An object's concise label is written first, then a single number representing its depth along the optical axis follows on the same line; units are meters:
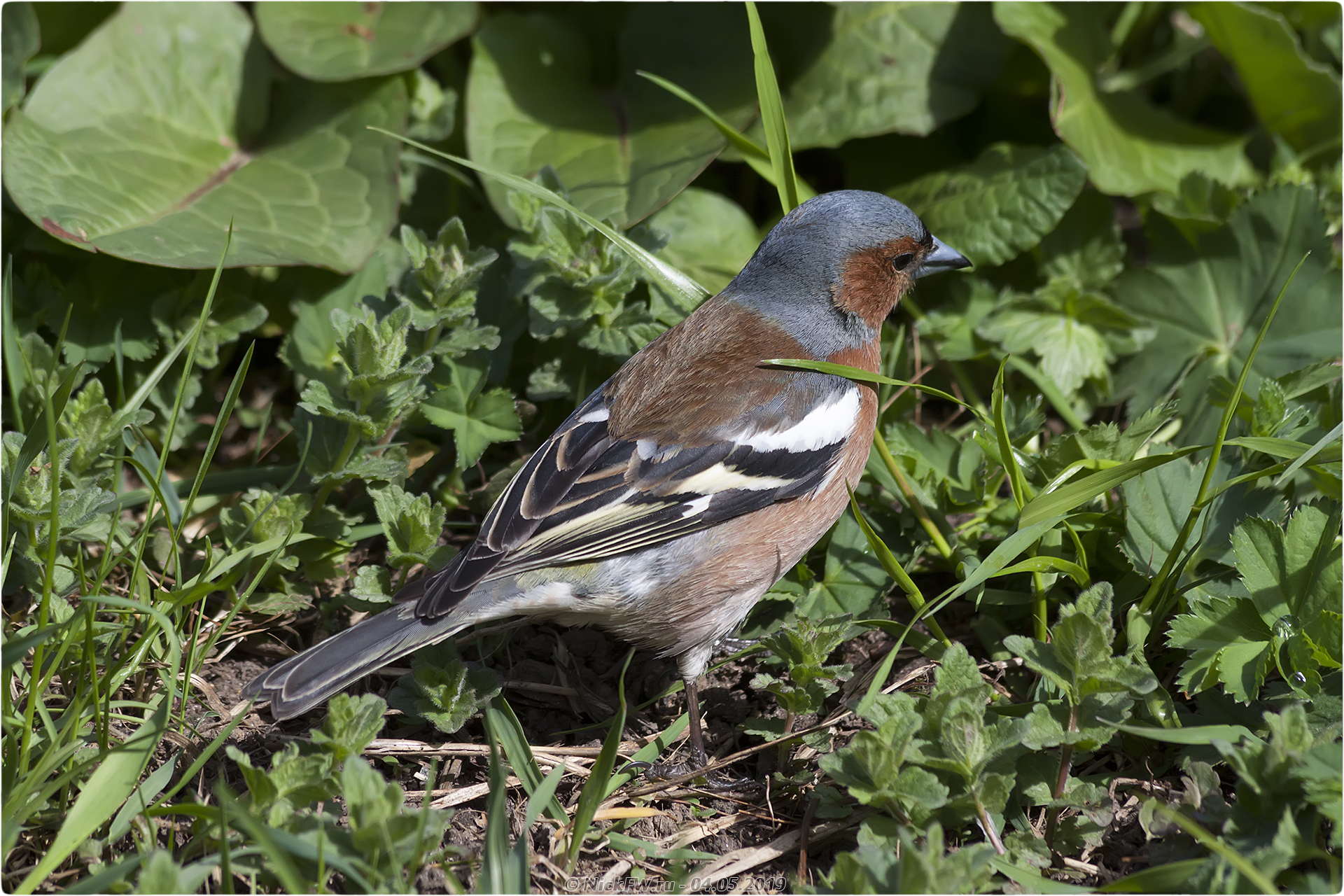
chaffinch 5.93
